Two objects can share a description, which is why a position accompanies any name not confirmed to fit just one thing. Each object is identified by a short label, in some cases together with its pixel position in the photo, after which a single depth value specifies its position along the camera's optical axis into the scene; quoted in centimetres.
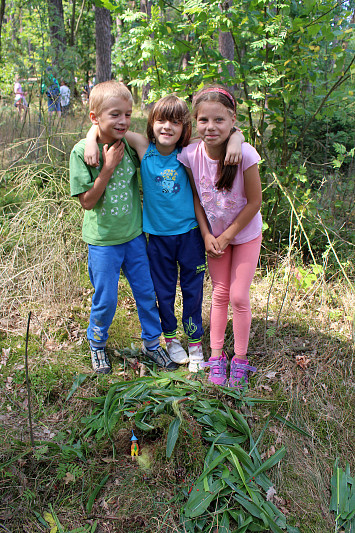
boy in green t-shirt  238
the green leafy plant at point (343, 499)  200
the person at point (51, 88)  475
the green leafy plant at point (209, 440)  190
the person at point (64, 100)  511
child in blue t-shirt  249
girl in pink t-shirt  238
